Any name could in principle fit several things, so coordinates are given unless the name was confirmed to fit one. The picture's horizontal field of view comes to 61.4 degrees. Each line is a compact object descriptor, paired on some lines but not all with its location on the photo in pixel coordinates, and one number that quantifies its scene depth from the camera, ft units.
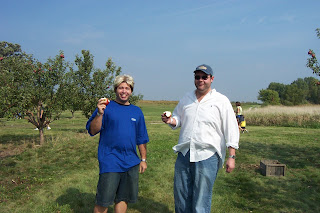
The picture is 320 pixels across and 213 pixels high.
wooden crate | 25.53
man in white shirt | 11.59
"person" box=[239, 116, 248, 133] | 59.86
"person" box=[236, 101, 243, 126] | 61.26
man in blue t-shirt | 11.90
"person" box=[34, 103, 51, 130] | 38.66
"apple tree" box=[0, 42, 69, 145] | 34.04
